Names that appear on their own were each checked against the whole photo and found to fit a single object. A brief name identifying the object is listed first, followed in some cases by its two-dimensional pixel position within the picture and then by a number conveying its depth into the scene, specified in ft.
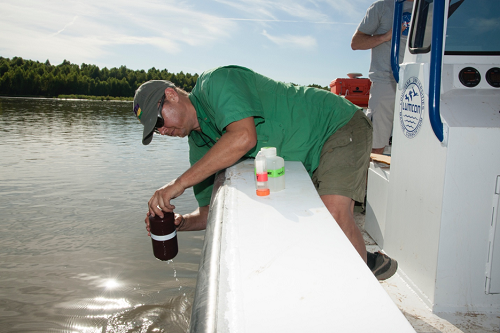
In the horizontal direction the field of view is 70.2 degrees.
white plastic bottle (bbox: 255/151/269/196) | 5.08
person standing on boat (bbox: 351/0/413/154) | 11.19
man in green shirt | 6.76
